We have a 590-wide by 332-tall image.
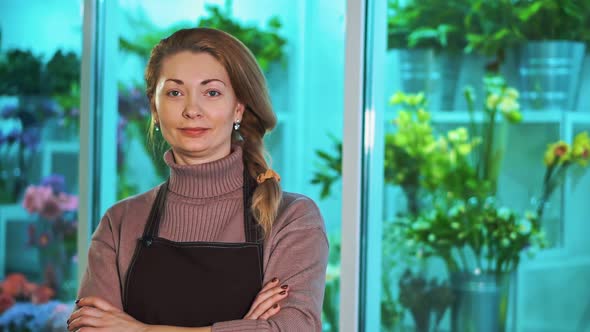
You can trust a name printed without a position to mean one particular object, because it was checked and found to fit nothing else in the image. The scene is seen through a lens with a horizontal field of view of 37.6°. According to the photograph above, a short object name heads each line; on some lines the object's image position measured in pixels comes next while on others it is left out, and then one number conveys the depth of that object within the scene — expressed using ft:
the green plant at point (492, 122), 8.88
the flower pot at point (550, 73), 8.52
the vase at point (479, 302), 9.02
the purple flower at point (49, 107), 12.89
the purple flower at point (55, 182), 12.92
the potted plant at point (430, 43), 9.18
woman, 6.84
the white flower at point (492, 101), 8.95
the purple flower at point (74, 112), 12.67
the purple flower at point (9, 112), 13.23
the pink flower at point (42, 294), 13.01
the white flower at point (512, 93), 8.84
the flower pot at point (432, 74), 9.19
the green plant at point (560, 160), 8.45
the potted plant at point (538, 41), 8.50
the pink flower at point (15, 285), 13.21
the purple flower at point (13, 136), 13.21
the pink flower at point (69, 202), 12.87
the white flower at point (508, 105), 8.84
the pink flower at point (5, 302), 13.20
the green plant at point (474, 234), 8.87
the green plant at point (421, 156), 9.17
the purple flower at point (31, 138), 13.08
